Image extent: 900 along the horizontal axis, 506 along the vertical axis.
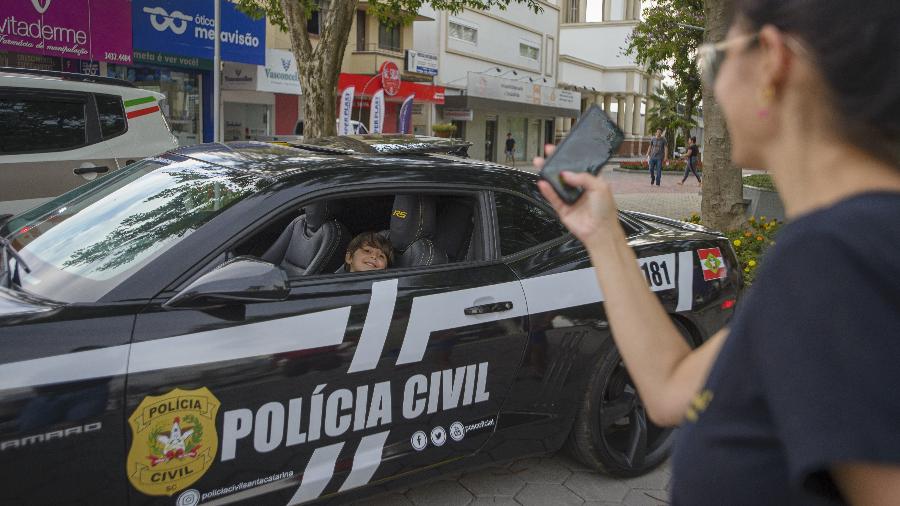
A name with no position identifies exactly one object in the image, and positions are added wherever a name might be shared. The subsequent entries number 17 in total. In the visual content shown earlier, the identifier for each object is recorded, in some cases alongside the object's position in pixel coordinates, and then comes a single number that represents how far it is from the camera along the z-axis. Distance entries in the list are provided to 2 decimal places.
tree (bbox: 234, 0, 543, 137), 11.22
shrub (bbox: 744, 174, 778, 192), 12.52
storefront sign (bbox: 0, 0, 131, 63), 13.49
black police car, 2.27
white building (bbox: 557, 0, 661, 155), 59.93
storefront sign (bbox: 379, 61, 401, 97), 28.44
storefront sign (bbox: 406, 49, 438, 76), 32.44
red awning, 28.34
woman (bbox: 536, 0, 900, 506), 0.82
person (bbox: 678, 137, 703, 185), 26.25
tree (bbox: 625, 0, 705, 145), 28.67
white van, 7.49
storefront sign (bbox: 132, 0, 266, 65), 17.23
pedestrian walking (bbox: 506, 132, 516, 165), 40.47
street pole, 13.92
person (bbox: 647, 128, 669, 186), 25.66
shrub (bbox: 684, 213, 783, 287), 7.25
